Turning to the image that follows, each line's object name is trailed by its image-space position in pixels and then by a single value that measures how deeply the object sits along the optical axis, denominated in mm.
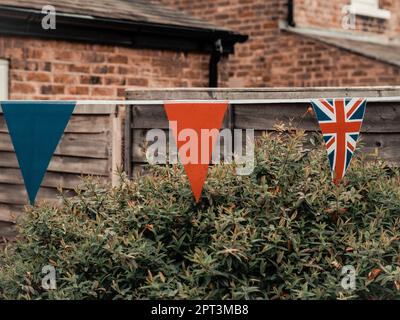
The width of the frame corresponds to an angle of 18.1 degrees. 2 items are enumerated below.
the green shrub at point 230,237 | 6477
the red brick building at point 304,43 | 19334
